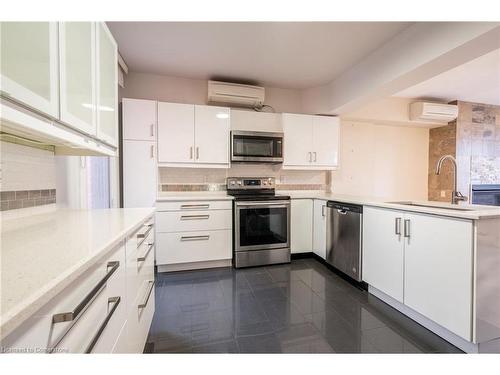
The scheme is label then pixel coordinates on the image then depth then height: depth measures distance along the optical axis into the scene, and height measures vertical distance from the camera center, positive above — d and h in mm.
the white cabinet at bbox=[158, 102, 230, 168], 2850 +572
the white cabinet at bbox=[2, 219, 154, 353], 494 -388
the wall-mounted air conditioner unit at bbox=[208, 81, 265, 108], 3074 +1175
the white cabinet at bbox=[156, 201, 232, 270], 2684 -621
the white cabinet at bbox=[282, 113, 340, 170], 3297 +570
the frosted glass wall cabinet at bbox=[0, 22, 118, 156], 747 +410
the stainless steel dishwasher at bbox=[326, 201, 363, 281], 2352 -623
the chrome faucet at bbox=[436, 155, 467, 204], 1945 -131
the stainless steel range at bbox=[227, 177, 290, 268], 2850 -626
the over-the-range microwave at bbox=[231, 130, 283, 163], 3056 +455
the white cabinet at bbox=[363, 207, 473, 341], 1425 -605
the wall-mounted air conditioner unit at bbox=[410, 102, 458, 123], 3729 +1122
